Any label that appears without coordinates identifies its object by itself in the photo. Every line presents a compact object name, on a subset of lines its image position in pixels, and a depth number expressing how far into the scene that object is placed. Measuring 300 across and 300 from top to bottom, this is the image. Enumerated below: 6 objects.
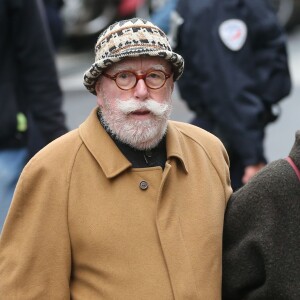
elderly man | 6.96
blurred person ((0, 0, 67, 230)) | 9.73
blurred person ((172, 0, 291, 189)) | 10.80
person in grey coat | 7.02
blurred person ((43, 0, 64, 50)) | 13.04
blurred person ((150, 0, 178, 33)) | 13.38
